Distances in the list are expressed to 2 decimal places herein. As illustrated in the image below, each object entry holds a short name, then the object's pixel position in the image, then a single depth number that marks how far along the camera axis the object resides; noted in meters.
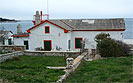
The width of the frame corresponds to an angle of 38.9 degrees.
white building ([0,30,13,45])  25.79
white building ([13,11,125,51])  22.72
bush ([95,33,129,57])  17.84
